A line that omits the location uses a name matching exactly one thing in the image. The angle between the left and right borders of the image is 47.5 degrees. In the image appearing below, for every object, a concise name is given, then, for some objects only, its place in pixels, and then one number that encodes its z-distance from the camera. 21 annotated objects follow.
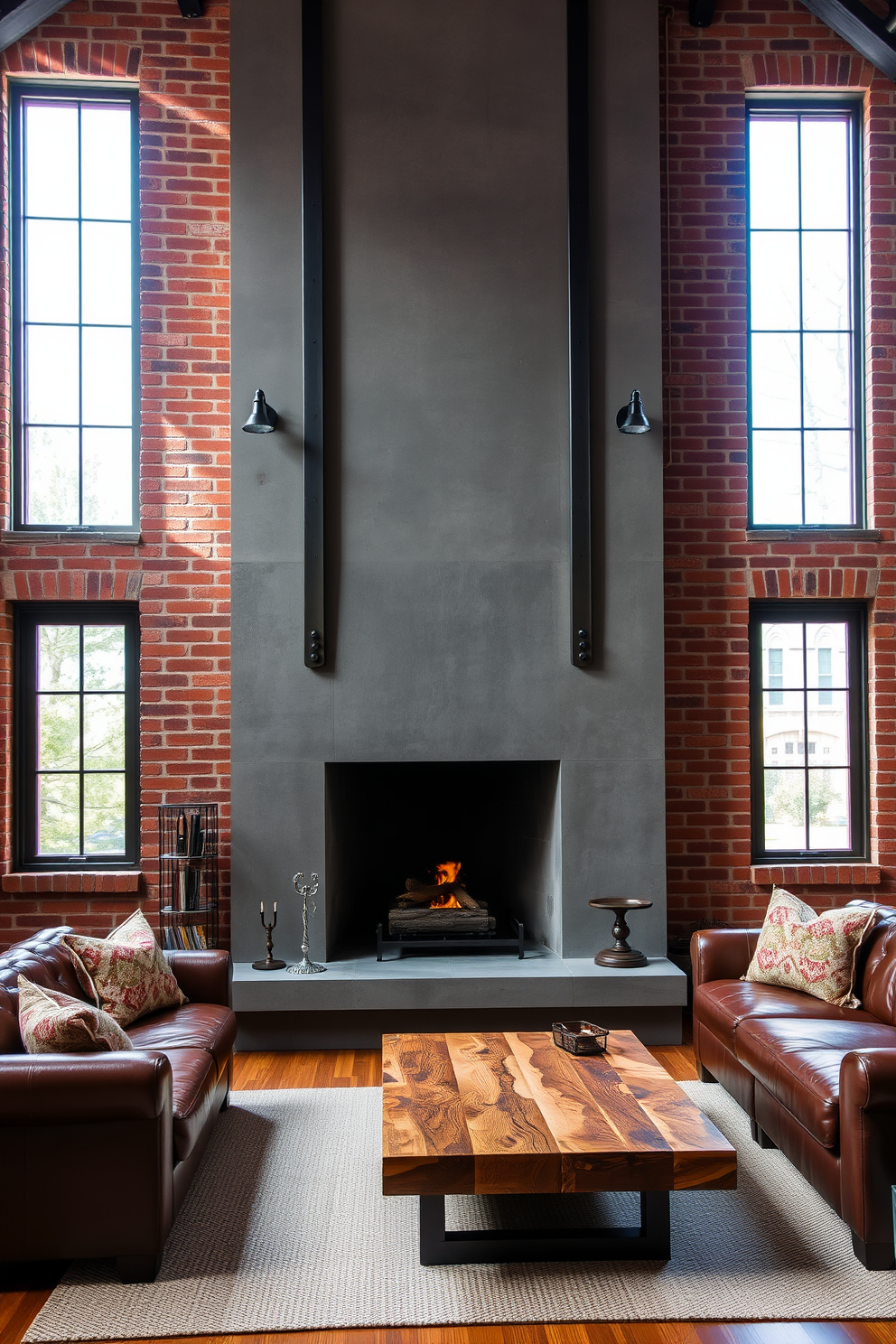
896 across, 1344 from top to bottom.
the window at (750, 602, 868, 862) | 5.37
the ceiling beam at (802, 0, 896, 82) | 5.11
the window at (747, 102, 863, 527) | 5.43
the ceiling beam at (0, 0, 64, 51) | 4.99
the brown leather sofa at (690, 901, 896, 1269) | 2.69
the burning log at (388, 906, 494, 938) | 5.04
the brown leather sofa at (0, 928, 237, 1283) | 2.62
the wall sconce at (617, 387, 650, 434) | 4.62
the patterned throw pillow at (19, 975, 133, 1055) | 2.77
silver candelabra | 4.59
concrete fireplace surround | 4.80
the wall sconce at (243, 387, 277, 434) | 4.56
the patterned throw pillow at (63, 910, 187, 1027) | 3.56
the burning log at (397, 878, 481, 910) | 5.19
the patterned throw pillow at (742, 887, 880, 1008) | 3.80
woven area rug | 2.51
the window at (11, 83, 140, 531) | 5.30
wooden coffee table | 2.53
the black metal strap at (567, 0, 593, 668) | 4.84
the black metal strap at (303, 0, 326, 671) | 4.78
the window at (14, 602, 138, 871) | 5.22
